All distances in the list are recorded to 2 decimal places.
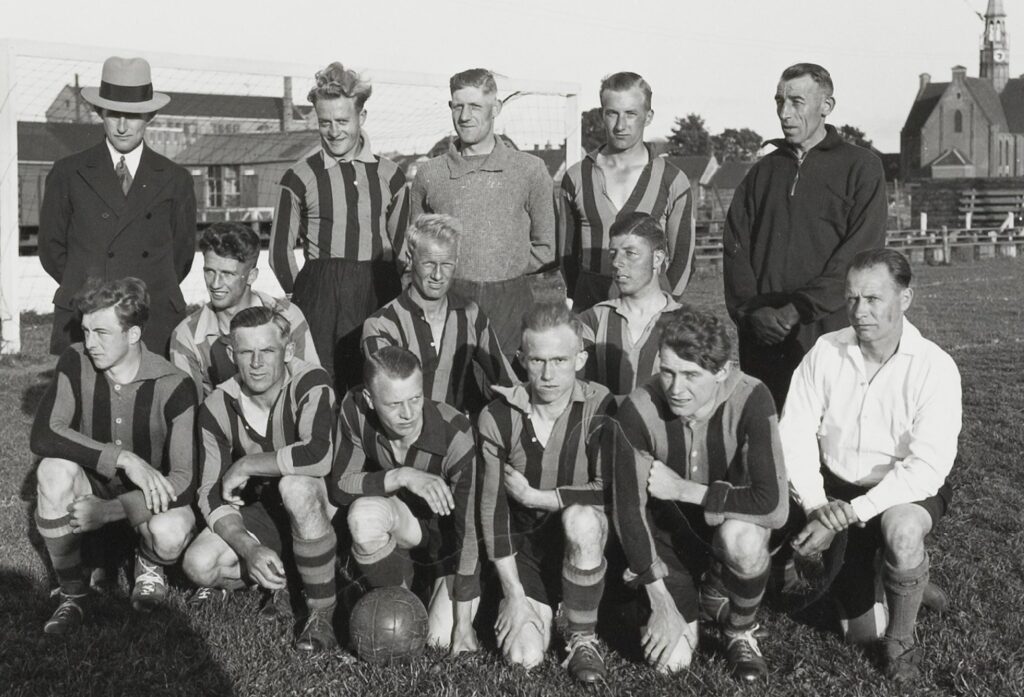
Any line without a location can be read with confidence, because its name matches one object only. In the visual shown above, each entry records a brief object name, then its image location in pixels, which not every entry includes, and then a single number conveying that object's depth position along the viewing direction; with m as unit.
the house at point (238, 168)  31.72
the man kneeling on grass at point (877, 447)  3.66
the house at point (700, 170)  61.12
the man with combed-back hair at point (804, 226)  4.66
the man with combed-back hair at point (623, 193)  4.99
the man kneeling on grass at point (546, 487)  3.75
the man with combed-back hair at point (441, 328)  4.44
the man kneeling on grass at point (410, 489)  3.88
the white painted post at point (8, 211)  10.20
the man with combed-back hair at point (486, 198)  4.93
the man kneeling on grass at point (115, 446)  4.14
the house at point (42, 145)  30.19
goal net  10.27
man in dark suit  5.05
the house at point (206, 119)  31.58
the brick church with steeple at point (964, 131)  77.56
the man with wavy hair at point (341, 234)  5.05
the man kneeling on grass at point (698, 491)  3.66
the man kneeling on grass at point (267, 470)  3.98
